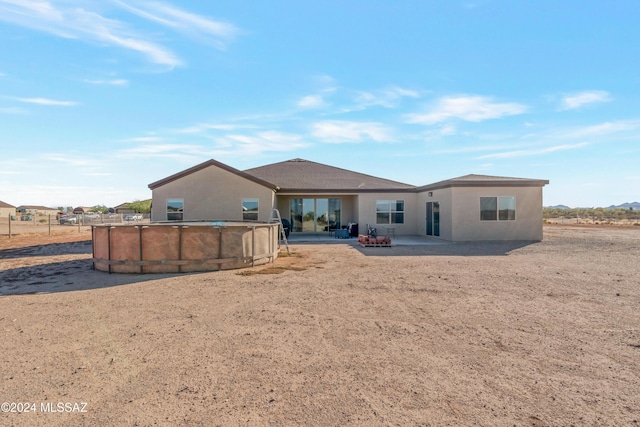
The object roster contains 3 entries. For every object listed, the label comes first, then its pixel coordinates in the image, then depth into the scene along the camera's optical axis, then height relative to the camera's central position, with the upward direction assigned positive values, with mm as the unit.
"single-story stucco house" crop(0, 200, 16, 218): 76712 +2006
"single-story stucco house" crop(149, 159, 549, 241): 17609 +684
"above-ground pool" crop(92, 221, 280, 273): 9648 -911
